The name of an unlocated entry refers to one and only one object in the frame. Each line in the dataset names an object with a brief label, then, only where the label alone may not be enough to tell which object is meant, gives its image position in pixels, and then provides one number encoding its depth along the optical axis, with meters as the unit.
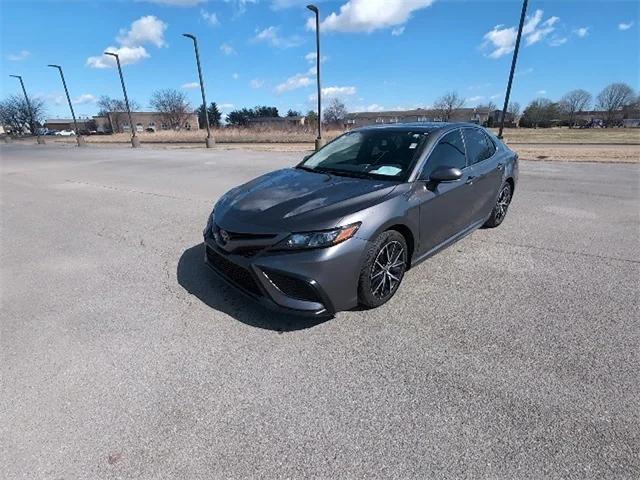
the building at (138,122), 90.82
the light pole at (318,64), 17.01
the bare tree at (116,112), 90.94
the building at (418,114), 78.25
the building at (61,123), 115.00
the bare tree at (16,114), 84.75
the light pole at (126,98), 28.44
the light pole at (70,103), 35.00
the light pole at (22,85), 42.31
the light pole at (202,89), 21.88
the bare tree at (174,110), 87.44
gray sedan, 2.80
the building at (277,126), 46.93
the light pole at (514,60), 14.70
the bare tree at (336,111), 85.12
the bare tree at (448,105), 76.44
